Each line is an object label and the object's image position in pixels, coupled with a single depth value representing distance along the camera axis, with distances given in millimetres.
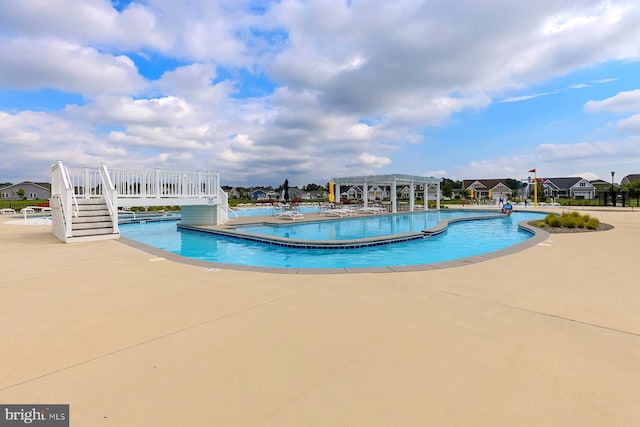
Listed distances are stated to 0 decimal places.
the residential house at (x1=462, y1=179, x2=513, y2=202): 62366
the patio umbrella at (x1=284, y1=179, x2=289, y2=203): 22711
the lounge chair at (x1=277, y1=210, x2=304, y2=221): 16216
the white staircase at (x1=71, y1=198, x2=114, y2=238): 8484
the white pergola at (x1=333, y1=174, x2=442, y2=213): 21719
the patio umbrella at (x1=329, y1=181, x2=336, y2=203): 23266
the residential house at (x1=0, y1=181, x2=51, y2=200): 53781
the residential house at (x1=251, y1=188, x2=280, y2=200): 79588
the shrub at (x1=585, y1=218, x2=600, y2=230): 10758
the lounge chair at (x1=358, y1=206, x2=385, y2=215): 21264
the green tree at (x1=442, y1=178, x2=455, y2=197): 61869
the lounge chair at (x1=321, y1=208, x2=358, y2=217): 18594
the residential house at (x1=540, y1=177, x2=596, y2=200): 53062
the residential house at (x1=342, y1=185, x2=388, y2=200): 70675
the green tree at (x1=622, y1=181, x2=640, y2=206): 28969
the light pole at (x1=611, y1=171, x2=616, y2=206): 26500
